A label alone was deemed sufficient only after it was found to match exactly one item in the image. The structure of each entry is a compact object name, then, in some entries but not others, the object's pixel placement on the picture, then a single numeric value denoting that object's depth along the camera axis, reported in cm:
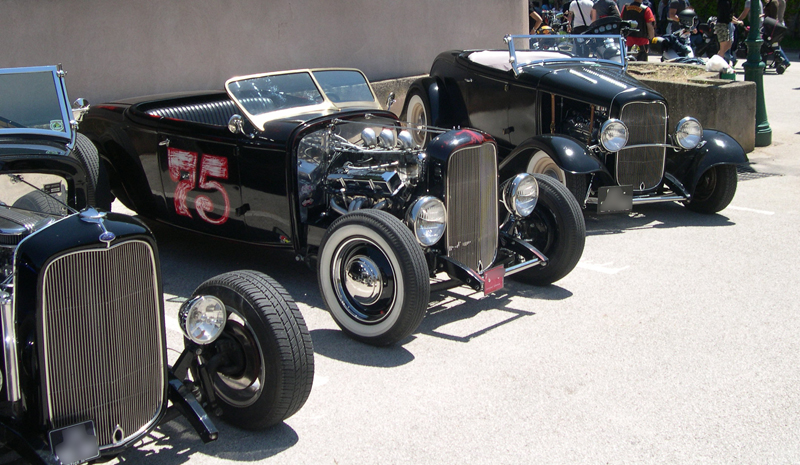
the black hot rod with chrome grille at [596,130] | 630
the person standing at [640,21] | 1255
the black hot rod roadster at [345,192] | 421
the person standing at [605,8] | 1176
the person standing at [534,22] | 1675
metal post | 865
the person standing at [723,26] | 1448
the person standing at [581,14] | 1325
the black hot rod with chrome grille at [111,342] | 255
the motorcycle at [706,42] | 1617
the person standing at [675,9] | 1522
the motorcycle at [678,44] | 1331
